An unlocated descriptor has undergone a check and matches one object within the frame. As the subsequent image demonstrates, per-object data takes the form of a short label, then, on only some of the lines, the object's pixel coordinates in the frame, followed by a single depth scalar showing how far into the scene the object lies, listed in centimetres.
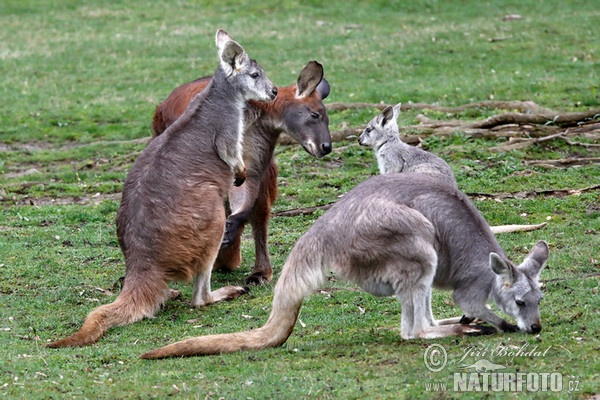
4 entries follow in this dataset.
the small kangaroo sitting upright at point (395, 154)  1850
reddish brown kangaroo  1833
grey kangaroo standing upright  1569
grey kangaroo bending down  1285
